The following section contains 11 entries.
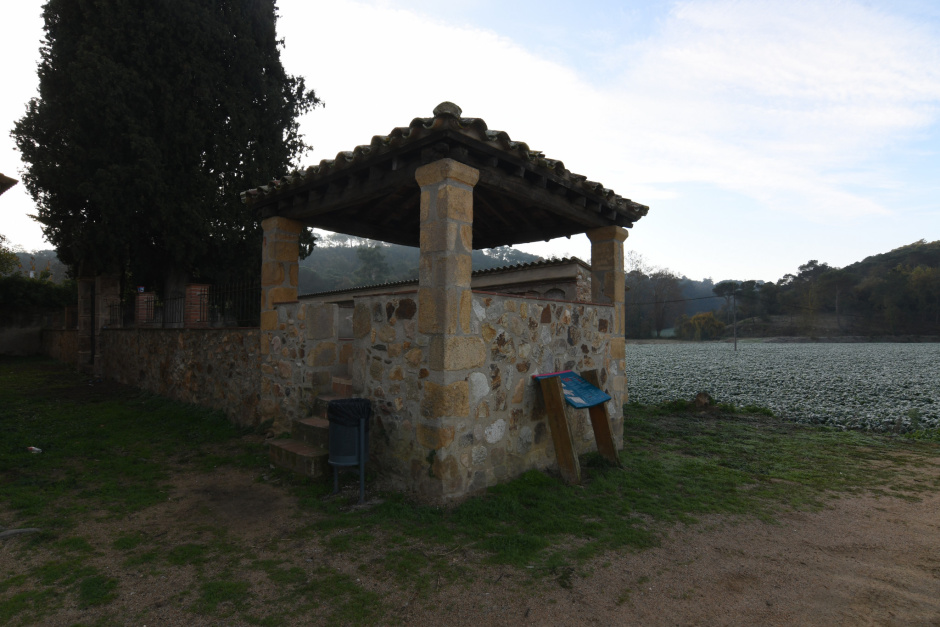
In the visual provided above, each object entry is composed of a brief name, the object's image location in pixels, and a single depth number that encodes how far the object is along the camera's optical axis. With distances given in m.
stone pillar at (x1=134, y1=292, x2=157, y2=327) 11.10
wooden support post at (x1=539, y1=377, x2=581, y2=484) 4.65
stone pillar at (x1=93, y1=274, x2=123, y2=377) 13.40
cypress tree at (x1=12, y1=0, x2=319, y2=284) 10.77
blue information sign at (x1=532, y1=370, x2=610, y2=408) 4.78
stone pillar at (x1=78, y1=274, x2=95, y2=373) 14.01
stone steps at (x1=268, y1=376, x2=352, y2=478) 4.71
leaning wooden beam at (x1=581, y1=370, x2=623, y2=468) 5.22
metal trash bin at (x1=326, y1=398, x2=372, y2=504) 4.11
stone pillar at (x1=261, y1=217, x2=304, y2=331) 6.25
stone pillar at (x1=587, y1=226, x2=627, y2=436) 6.21
